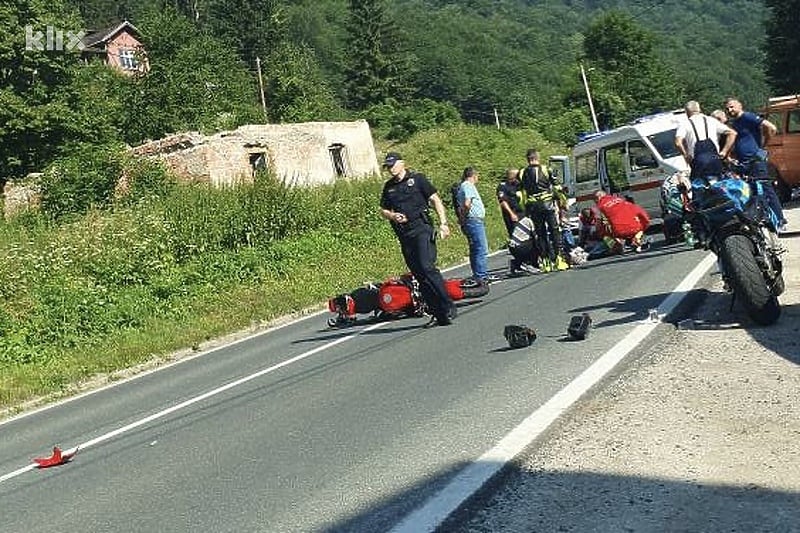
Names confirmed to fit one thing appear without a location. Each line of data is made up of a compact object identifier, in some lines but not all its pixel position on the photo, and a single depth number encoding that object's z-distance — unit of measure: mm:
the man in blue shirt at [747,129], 11133
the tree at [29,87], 41531
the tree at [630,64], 88938
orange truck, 18984
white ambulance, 17203
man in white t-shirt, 8578
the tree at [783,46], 53356
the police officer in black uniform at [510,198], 15930
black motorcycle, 7293
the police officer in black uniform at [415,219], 10406
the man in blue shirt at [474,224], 14250
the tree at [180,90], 46438
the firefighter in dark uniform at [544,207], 14383
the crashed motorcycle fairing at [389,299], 11930
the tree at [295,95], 60719
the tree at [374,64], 90812
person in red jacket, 15188
